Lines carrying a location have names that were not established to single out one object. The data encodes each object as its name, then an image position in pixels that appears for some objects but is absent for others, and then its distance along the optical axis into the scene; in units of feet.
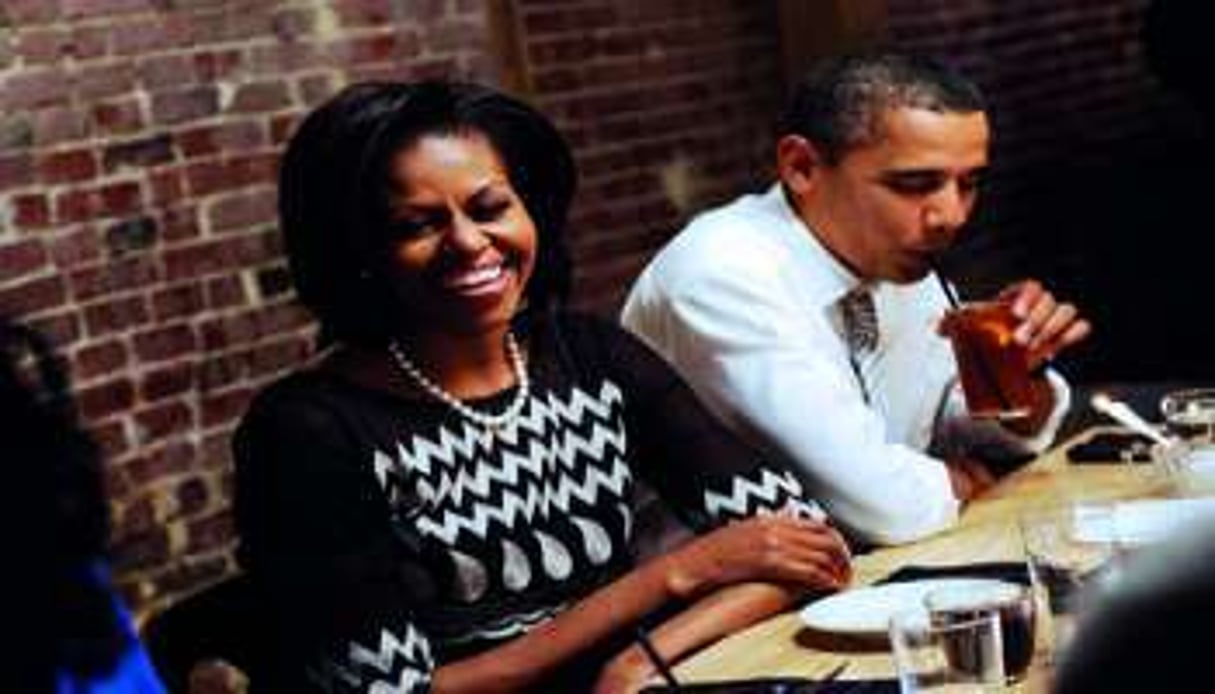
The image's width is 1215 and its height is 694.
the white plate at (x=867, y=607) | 6.17
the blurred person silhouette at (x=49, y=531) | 4.46
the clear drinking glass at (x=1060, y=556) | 5.83
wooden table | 6.11
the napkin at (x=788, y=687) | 5.62
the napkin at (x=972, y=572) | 6.66
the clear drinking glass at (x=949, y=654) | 5.28
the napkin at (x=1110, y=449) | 8.45
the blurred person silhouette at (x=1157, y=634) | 1.55
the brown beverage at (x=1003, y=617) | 5.31
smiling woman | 7.13
